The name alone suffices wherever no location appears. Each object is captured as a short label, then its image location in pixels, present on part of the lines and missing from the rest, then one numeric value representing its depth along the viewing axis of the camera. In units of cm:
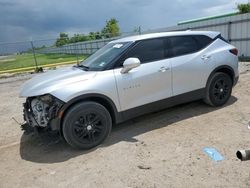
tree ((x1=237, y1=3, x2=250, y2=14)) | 1434
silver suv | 297
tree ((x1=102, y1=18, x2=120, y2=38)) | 3677
